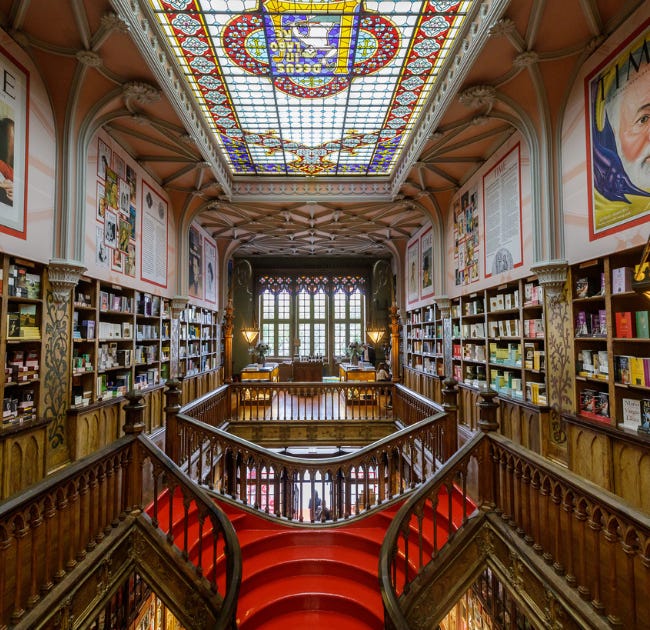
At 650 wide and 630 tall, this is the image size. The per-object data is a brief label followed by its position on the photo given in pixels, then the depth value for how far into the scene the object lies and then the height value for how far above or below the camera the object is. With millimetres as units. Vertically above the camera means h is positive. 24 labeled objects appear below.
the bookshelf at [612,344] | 3533 -169
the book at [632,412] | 3545 -819
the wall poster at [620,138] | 3381 +1882
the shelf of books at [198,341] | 9039 -297
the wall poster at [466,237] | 7188 +1884
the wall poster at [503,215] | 5637 +1860
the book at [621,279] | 3627 +482
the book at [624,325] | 3602 +30
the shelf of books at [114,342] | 5129 -173
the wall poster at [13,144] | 3730 +1935
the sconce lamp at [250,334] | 13023 -139
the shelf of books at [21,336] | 3775 -53
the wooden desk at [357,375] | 8992 -1232
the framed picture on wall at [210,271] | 11195 +1867
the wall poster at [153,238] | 6935 +1836
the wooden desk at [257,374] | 10477 -1237
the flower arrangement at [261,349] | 12602 -680
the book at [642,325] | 3420 +27
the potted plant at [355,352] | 11152 -680
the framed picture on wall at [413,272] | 11180 +1801
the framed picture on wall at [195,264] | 9641 +1777
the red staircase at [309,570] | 3562 -2555
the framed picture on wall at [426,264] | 9891 +1800
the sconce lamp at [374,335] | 10852 -166
